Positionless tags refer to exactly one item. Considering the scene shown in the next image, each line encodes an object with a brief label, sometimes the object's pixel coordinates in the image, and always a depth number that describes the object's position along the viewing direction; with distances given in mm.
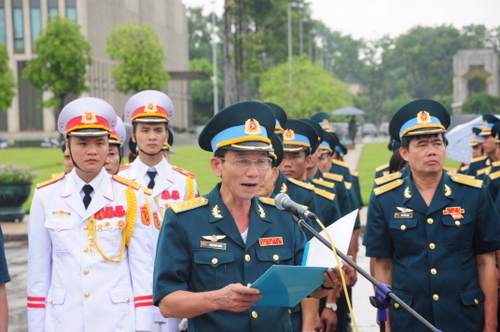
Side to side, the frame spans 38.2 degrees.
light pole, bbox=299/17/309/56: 70231
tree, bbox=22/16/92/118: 58938
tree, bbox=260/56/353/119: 45250
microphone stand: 2913
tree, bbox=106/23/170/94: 59219
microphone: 3095
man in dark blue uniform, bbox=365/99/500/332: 4555
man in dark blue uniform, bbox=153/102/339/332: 3428
